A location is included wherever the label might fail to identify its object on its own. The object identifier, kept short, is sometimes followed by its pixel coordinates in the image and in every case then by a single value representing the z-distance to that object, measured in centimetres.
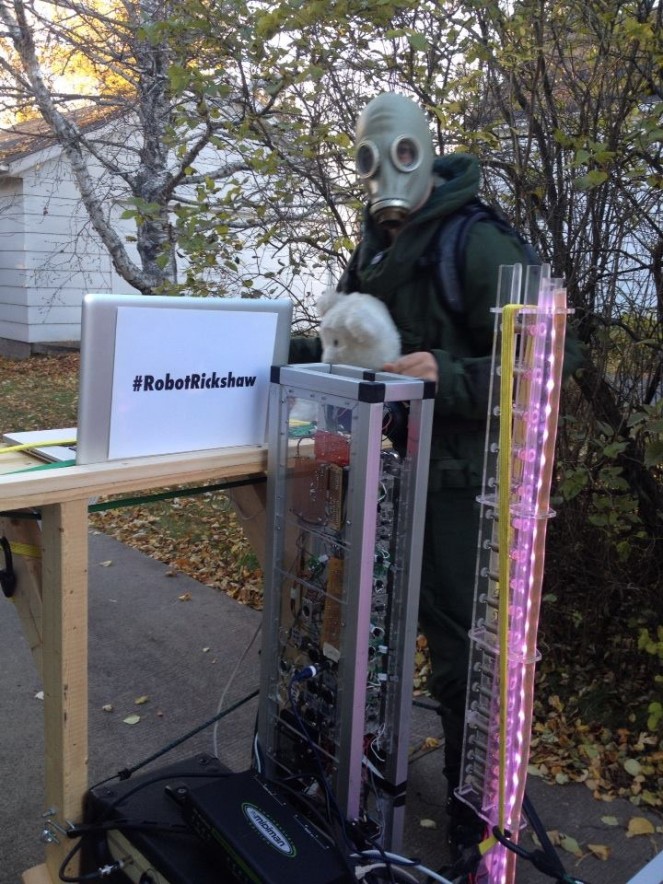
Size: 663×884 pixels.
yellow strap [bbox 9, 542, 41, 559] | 213
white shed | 1359
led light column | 176
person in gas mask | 219
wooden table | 190
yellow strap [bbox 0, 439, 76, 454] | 215
